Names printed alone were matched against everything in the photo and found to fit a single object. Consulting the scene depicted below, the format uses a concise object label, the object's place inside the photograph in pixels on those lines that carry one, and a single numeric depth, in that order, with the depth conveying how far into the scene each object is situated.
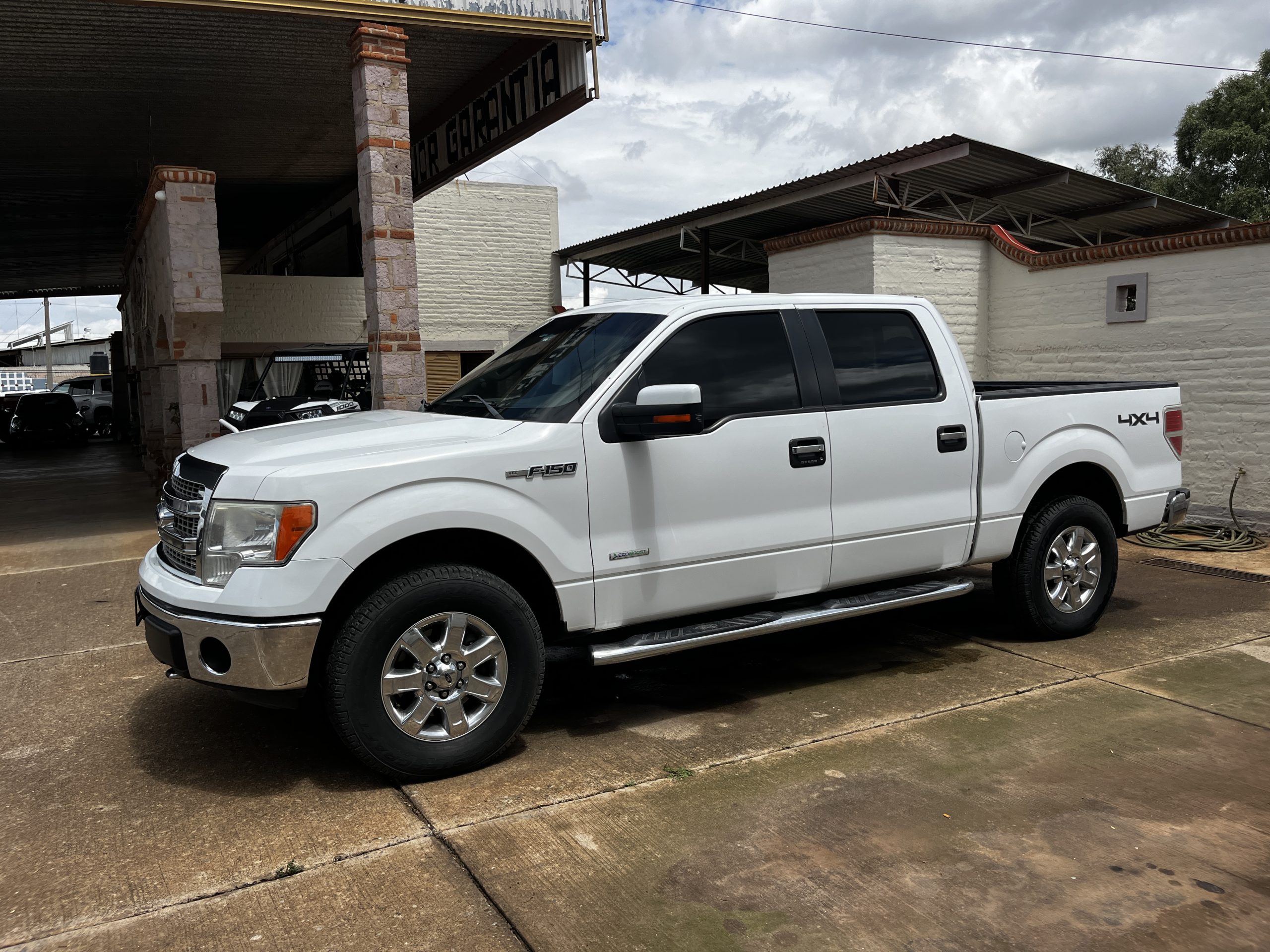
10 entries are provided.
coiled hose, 8.69
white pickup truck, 3.95
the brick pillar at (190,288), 12.37
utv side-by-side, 13.73
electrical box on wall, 10.45
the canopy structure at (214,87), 10.31
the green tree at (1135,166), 36.44
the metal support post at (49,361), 52.91
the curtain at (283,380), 13.84
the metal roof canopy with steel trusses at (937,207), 14.56
